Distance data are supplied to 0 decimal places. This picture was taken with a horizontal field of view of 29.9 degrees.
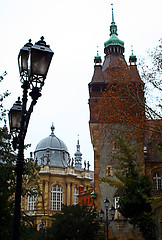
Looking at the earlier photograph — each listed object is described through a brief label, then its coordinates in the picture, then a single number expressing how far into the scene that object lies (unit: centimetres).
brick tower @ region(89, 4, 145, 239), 2223
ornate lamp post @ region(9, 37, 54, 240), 598
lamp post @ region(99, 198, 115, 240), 1834
